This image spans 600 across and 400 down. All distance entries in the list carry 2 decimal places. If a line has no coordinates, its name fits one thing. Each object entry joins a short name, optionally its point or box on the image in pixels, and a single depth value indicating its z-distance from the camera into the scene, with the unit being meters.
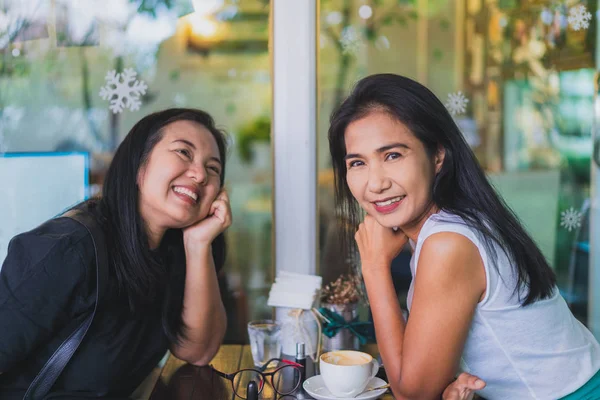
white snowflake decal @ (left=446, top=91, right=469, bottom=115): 2.13
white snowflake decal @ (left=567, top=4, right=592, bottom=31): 2.20
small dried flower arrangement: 1.74
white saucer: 1.38
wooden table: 1.45
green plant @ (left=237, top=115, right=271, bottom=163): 2.22
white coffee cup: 1.35
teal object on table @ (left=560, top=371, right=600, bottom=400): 1.32
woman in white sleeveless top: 1.28
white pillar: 1.97
